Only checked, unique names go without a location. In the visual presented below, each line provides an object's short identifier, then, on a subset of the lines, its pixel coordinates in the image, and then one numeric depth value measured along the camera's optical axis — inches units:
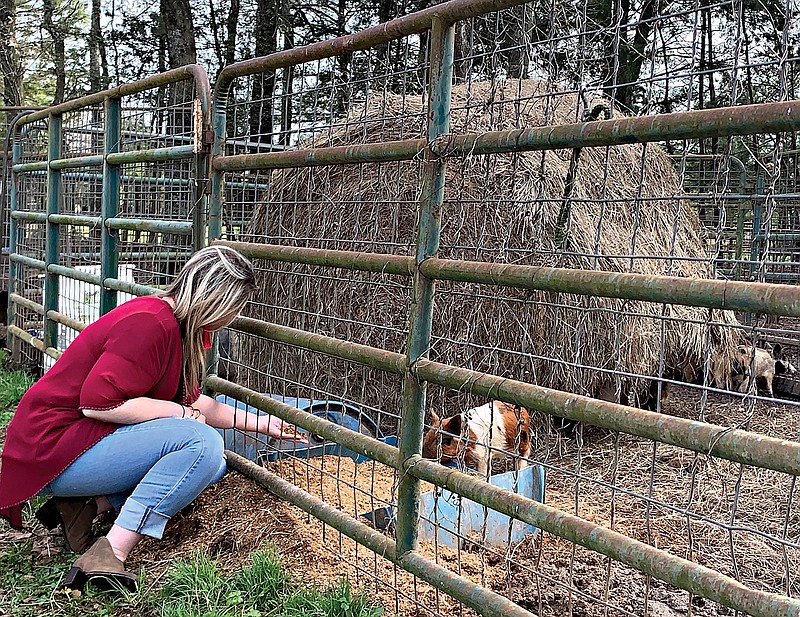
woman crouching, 131.5
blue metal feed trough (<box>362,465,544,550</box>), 142.0
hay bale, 221.8
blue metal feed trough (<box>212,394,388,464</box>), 159.8
